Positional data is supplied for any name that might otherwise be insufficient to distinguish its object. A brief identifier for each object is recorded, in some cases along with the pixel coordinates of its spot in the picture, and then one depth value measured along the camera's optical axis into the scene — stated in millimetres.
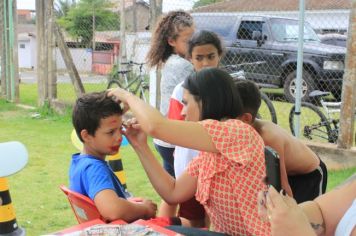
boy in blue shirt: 2242
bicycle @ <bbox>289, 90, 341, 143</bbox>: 5969
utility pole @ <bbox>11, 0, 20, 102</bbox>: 9523
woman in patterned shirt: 2010
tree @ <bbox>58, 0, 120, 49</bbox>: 10523
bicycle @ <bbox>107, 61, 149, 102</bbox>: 8359
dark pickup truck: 8398
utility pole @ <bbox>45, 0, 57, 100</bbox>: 8219
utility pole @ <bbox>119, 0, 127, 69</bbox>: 8750
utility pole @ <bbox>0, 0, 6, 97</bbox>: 9742
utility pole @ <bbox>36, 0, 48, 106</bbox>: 8500
